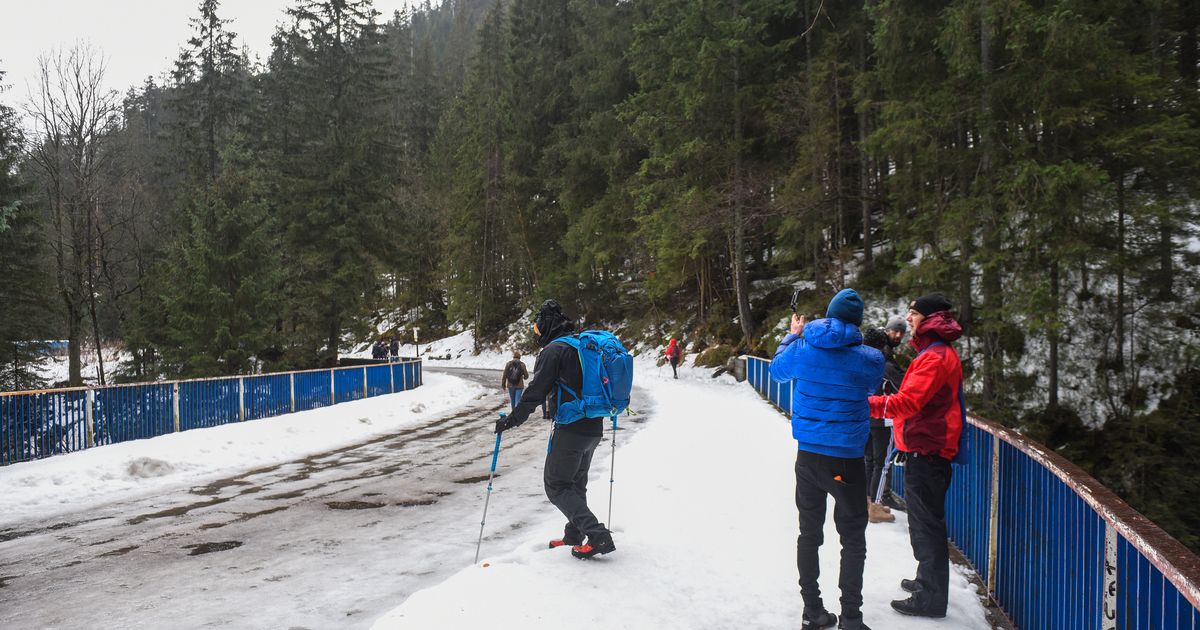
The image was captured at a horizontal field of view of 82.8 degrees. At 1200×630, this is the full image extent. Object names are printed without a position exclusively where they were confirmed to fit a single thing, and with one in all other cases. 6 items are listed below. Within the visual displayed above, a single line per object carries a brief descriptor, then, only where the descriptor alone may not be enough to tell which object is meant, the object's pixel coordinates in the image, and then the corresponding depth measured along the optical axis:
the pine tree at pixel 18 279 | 22.69
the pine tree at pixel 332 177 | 32.91
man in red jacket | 4.25
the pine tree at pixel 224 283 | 25.70
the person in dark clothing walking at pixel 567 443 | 5.05
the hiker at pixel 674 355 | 29.52
